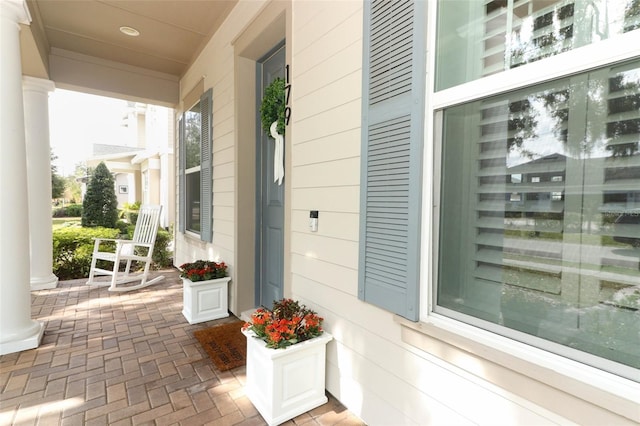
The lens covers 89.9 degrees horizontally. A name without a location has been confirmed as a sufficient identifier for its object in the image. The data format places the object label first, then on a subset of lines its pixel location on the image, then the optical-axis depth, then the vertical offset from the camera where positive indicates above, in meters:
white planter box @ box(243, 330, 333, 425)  1.72 -1.01
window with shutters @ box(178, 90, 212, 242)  3.89 +0.40
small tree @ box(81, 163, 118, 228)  9.27 -0.17
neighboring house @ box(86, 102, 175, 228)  9.64 +1.38
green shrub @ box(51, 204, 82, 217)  16.28 -0.73
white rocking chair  4.13 -0.75
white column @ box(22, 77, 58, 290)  4.14 +0.27
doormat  2.38 -1.21
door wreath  2.57 +0.69
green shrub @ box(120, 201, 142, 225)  10.05 -0.48
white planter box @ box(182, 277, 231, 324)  3.14 -1.02
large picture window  0.92 +0.01
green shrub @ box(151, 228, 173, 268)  5.69 -1.02
